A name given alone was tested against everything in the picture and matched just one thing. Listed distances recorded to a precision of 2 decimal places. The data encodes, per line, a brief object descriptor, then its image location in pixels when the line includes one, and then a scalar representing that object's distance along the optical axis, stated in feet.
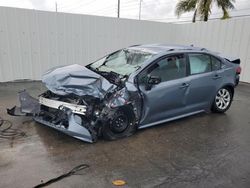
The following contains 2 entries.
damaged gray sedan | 12.43
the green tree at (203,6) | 52.26
